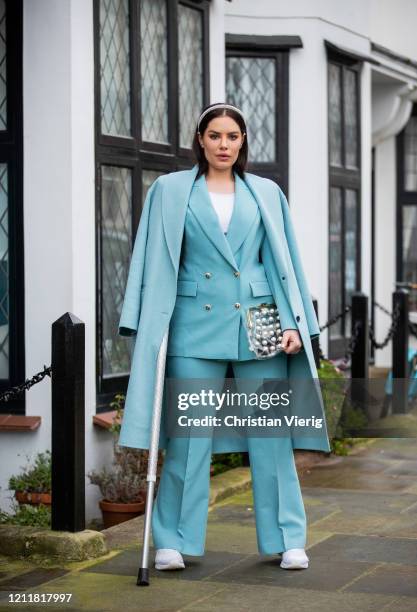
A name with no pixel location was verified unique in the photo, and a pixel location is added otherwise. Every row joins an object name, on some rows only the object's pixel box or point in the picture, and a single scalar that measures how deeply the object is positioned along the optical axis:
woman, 5.50
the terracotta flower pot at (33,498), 7.14
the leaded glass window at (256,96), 12.12
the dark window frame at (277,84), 11.91
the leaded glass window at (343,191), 12.42
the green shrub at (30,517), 6.61
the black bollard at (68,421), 5.91
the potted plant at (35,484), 7.18
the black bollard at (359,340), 10.31
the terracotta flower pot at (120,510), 7.22
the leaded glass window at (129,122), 7.92
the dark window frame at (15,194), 7.56
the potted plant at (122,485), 7.25
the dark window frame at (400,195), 15.07
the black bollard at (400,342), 11.20
